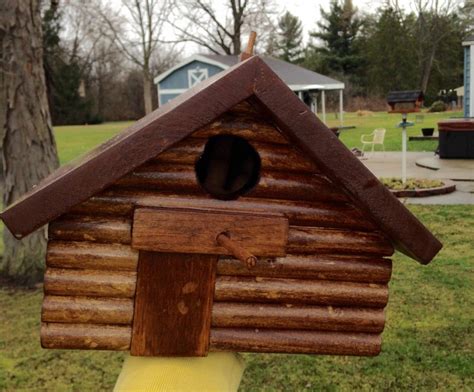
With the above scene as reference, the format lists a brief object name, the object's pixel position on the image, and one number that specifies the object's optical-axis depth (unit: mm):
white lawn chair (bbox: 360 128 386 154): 15305
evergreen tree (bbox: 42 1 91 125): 43344
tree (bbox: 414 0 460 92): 42969
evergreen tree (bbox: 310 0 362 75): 46312
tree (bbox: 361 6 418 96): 43344
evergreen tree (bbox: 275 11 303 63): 51488
